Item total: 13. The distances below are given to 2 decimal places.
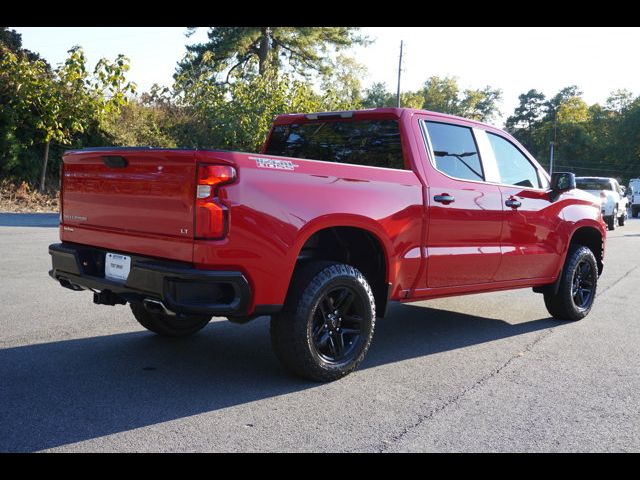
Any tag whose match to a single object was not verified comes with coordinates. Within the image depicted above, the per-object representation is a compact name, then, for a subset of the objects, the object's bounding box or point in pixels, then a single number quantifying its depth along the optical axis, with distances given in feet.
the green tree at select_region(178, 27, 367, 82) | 128.98
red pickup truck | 12.91
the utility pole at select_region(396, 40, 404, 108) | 161.02
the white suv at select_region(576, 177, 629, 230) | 75.82
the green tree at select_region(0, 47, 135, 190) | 66.44
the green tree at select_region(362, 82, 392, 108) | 305.53
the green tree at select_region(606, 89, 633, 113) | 275.59
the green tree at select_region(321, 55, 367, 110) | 136.70
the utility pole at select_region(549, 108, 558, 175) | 281.13
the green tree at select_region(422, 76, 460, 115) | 308.60
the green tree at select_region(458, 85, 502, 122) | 307.78
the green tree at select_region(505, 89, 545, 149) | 330.13
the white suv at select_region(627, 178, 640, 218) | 116.26
